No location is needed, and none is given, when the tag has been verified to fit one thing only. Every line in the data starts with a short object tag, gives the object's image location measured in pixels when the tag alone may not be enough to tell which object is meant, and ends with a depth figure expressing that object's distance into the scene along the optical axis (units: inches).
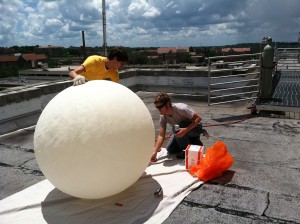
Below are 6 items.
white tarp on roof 111.3
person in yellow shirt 159.0
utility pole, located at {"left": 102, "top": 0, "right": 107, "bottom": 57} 485.5
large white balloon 100.3
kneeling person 144.4
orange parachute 138.3
